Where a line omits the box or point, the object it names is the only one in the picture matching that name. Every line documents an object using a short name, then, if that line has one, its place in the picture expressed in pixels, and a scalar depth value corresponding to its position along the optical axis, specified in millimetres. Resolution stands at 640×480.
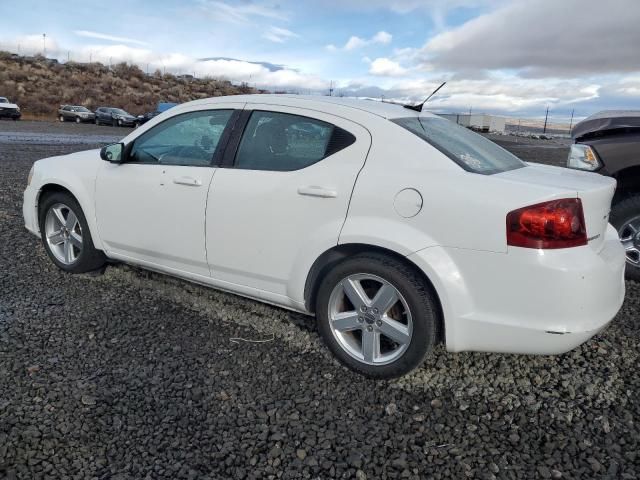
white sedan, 2596
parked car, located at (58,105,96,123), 40188
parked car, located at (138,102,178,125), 27678
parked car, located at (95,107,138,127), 37219
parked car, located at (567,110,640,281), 4652
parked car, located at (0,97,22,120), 34844
